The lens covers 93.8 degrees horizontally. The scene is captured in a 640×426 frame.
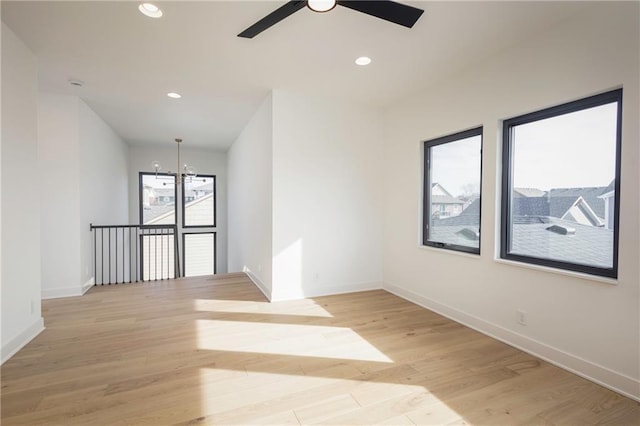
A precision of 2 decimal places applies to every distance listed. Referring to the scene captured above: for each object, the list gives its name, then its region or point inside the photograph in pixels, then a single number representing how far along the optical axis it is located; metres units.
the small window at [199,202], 8.31
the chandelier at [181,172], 6.50
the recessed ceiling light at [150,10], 2.28
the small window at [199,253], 8.37
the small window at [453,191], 3.39
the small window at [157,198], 7.95
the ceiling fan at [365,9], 1.87
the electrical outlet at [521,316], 2.73
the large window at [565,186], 2.26
